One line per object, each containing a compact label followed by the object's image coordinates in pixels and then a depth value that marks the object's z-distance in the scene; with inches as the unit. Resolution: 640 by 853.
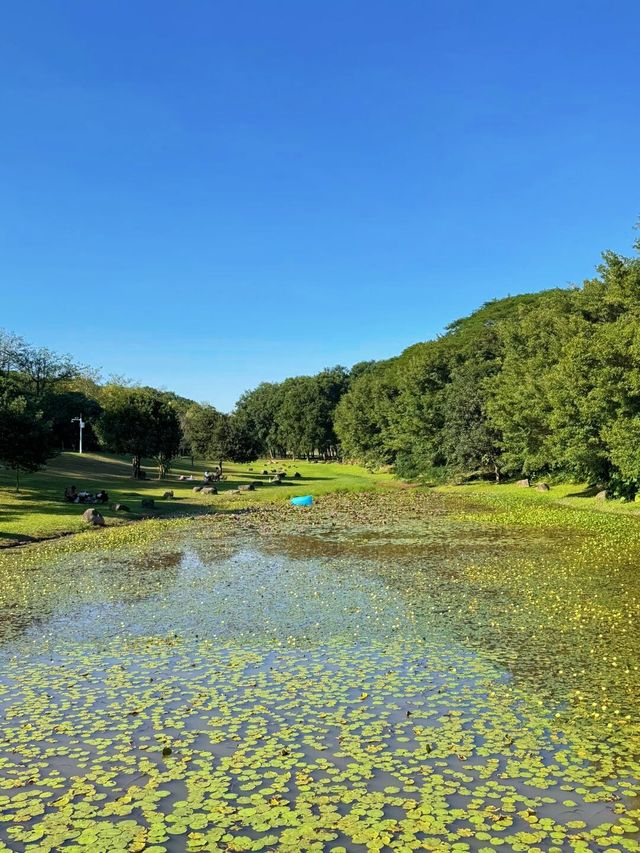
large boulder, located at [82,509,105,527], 1467.8
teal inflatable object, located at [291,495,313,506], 2193.7
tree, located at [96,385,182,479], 2891.2
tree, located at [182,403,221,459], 3585.1
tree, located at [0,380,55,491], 1624.0
